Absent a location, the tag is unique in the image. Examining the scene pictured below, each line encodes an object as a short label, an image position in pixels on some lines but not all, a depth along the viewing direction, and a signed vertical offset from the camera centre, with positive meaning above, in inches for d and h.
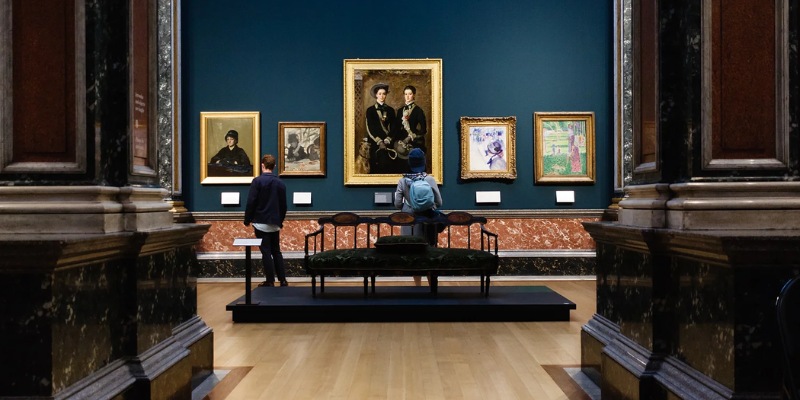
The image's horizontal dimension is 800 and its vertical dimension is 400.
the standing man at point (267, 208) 366.3 -5.7
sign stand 292.4 -25.6
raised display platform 298.2 -48.8
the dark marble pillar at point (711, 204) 119.3 -2.0
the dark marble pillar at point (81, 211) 119.4 -2.6
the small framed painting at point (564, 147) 439.8 +30.2
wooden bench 313.3 -28.9
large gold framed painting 438.6 +47.8
